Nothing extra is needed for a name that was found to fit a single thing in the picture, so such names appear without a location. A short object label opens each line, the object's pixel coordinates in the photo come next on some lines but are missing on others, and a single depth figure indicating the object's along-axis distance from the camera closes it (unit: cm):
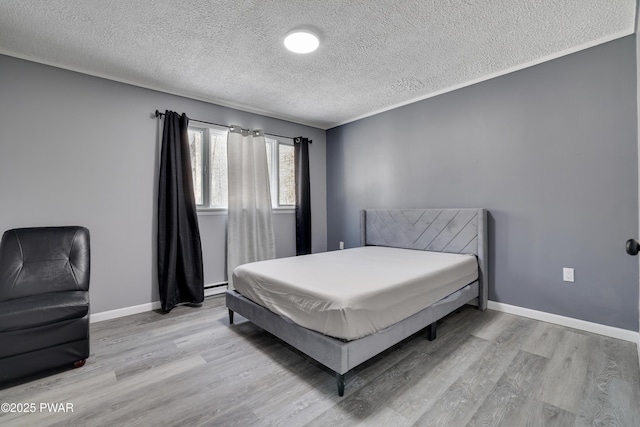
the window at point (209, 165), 360
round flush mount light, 222
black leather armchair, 176
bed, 168
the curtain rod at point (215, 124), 317
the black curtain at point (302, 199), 446
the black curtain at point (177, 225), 311
